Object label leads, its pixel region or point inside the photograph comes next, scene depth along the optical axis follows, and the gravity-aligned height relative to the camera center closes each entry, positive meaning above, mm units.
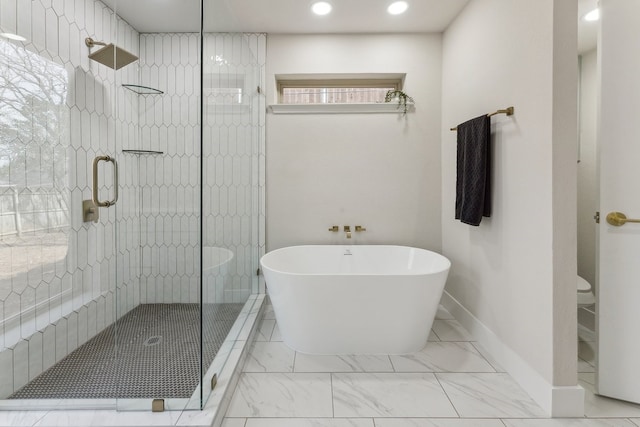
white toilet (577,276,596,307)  1939 -556
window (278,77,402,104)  3000 +1196
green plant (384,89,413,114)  2801 +1033
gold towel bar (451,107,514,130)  1820 +592
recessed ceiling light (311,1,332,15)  2393 +1618
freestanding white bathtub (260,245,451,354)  1925 -652
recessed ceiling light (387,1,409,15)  2398 +1625
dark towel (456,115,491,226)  2031 +268
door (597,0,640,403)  1478 +65
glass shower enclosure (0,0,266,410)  1496 +15
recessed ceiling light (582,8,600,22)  2084 +1358
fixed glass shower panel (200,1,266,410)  1549 +208
